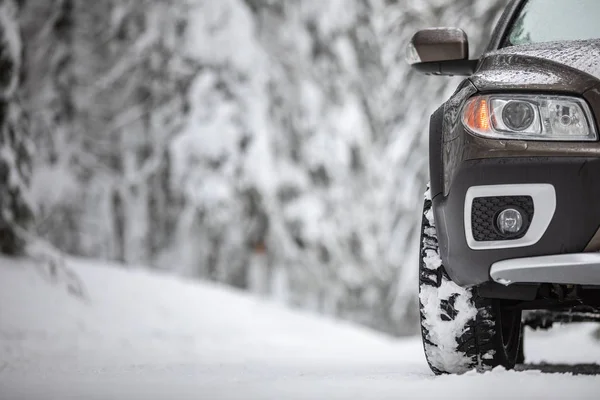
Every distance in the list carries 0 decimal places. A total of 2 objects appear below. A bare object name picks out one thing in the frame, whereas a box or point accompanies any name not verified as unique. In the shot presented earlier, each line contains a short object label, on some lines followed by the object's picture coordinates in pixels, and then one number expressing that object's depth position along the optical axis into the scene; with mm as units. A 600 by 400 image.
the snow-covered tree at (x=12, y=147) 17172
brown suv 5820
